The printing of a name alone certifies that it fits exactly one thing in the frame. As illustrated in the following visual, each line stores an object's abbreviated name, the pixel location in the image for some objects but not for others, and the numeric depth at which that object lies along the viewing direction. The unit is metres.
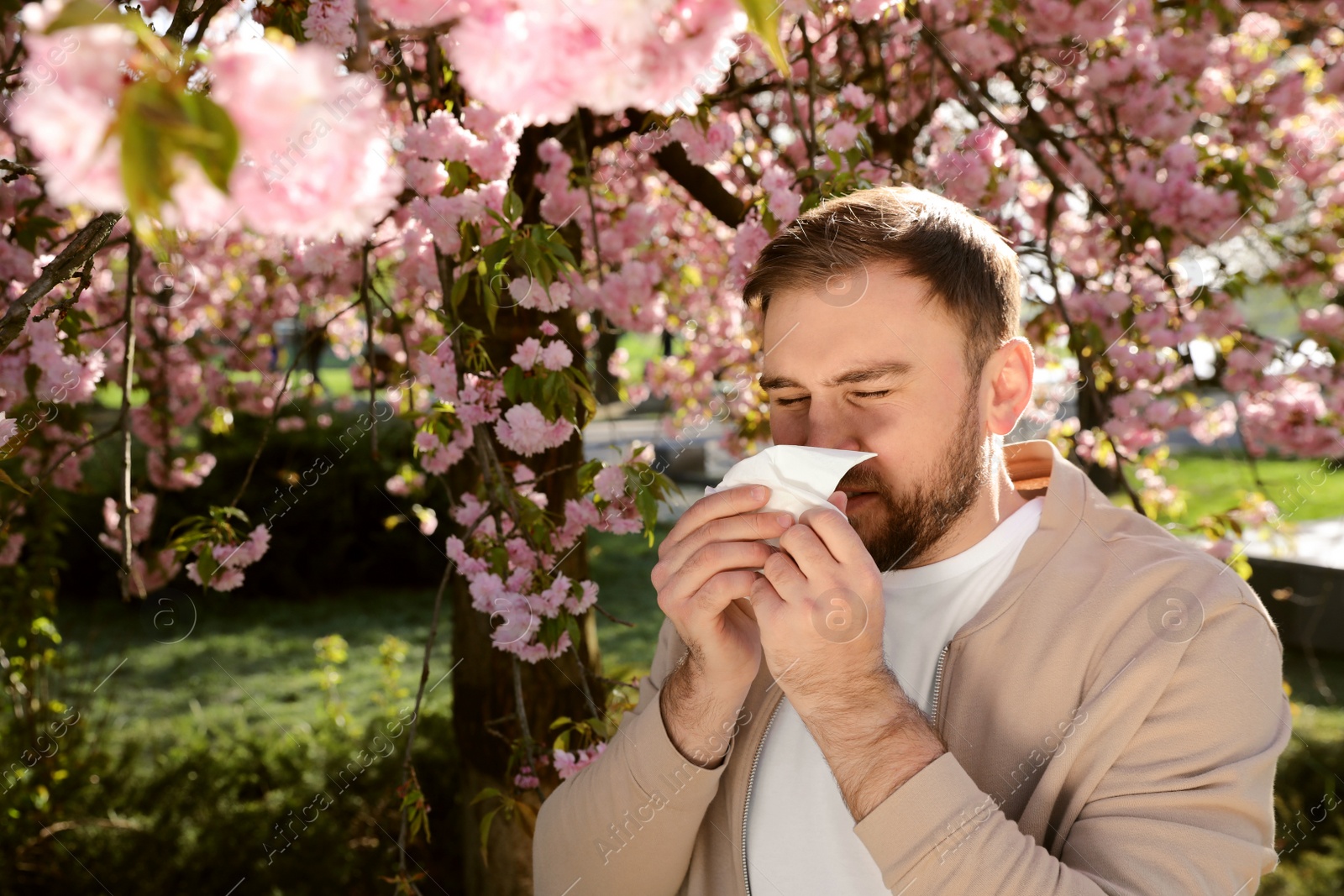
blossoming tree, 0.52
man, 1.18
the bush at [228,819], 3.09
